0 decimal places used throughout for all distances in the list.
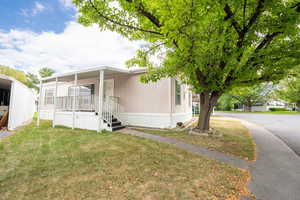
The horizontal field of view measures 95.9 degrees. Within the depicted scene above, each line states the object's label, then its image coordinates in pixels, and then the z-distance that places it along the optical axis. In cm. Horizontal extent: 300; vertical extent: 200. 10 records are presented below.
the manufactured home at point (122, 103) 816
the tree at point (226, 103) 3642
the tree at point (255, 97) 3158
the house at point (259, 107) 3729
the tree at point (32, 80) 2843
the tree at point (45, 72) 2758
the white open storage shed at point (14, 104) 723
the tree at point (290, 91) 2672
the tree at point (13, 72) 2773
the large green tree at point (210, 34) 402
